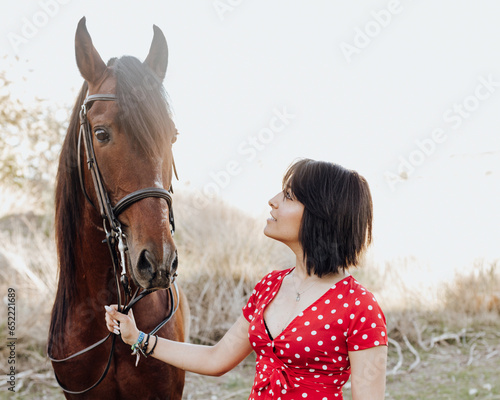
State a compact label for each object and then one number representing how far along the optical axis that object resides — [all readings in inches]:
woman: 58.0
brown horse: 69.9
